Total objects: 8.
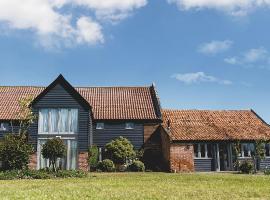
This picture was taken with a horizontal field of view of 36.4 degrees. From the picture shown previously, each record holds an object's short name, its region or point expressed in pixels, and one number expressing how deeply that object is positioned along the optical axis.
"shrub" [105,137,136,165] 42.19
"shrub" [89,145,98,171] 41.50
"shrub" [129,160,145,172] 41.09
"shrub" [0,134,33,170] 35.16
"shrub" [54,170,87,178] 32.62
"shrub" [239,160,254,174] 38.22
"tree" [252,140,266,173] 42.28
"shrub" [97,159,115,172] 40.88
